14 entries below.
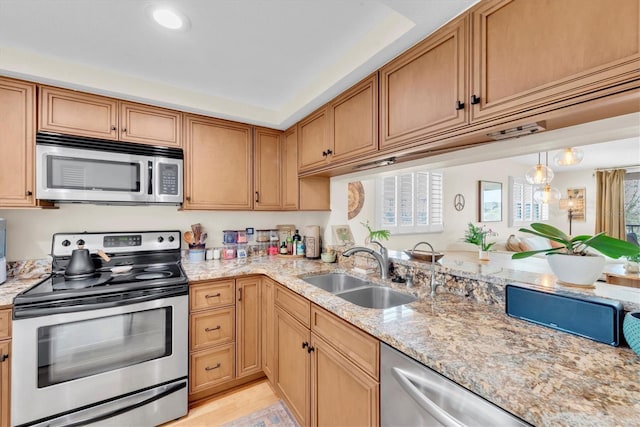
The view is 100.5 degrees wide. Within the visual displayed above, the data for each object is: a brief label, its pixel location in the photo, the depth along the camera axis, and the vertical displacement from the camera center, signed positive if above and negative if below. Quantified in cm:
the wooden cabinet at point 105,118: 179 +69
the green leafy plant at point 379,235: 244 -21
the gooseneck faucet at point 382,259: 177 -31
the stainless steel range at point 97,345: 142 -78
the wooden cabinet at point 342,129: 162 +60
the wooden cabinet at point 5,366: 139 -80
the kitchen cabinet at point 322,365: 110 -78
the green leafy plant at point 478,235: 229 -21
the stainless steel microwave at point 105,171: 175 +30
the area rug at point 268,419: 173 -138
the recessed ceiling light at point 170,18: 132 +100
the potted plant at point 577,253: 100 -17
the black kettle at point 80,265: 179 -36
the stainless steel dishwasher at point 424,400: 71 -57
